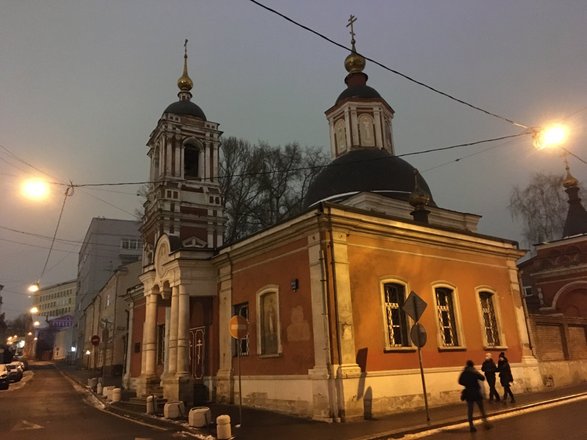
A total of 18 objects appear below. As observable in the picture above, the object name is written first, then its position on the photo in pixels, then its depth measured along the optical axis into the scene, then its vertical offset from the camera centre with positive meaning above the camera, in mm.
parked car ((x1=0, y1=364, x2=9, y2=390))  29141 -62
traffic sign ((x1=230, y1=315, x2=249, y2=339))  12000 +942
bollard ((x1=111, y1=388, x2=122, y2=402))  20203 -870
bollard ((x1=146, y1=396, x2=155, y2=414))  15836 -1058
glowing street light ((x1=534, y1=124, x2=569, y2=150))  12594 +5382
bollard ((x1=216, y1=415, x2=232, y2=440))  10844 -1300
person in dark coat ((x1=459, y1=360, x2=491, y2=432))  10828 -624
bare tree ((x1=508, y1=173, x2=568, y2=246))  39875 +10764
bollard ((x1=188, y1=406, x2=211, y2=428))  12602 -1206
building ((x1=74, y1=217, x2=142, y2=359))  68438 +16635
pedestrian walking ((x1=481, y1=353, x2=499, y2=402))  15335 -528
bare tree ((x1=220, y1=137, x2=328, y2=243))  35438 +12695
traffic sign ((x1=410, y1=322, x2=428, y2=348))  11398 +519
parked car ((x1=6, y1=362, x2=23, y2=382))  34134 +376
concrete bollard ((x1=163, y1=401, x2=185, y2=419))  14537 -1156
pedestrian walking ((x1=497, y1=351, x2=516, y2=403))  15344 -631
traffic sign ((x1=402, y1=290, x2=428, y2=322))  11645 +1199
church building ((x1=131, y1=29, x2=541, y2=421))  13328 +1799
